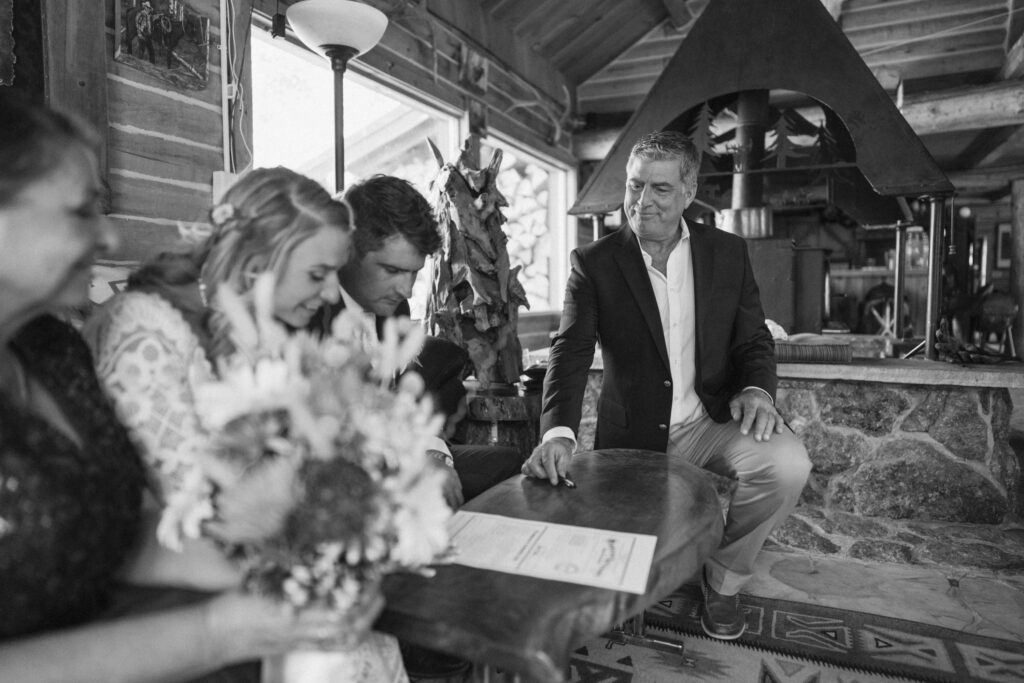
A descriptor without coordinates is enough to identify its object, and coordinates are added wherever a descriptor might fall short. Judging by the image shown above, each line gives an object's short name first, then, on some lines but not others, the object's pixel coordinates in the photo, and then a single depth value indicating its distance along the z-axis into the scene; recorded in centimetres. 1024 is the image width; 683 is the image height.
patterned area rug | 200
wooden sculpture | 292
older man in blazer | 228
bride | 102
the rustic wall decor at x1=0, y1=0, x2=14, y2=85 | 180
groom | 188
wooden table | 89
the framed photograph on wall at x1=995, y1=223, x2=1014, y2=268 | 947
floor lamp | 235
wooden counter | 315
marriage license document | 107
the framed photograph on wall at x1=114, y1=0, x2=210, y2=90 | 224
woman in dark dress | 81
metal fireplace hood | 356
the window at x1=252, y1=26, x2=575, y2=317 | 321
